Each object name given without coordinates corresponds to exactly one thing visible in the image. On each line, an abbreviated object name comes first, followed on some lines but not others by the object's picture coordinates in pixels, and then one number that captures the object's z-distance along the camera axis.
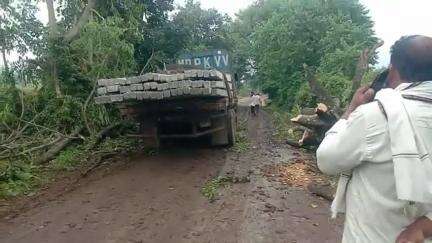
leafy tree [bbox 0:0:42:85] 9.77
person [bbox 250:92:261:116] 21.08
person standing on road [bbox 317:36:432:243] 1.64
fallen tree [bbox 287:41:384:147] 7.58
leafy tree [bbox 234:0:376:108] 17.52
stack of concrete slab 7.12
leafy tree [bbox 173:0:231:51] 27.83
